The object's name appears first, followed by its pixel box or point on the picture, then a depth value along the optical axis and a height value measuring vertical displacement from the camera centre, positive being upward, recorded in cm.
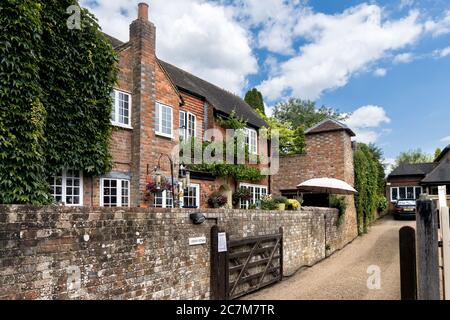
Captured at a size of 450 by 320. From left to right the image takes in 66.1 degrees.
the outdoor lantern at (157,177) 1070 +42
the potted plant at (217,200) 1563 -46
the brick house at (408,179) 3799 +98
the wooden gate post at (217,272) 841 -201
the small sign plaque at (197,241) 785 -117
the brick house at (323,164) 1986 +147
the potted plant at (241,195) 1745 -28
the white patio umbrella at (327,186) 1614 +10
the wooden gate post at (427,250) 313 -58
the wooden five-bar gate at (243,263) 852 -208
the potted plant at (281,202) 1406 -55
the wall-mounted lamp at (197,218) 788 -63
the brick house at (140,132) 1185 +238
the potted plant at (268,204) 1422 -62
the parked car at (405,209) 2800 -176
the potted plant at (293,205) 1465 -69
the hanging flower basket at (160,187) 1270 +14
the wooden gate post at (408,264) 325 -73
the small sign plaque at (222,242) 861 -130
